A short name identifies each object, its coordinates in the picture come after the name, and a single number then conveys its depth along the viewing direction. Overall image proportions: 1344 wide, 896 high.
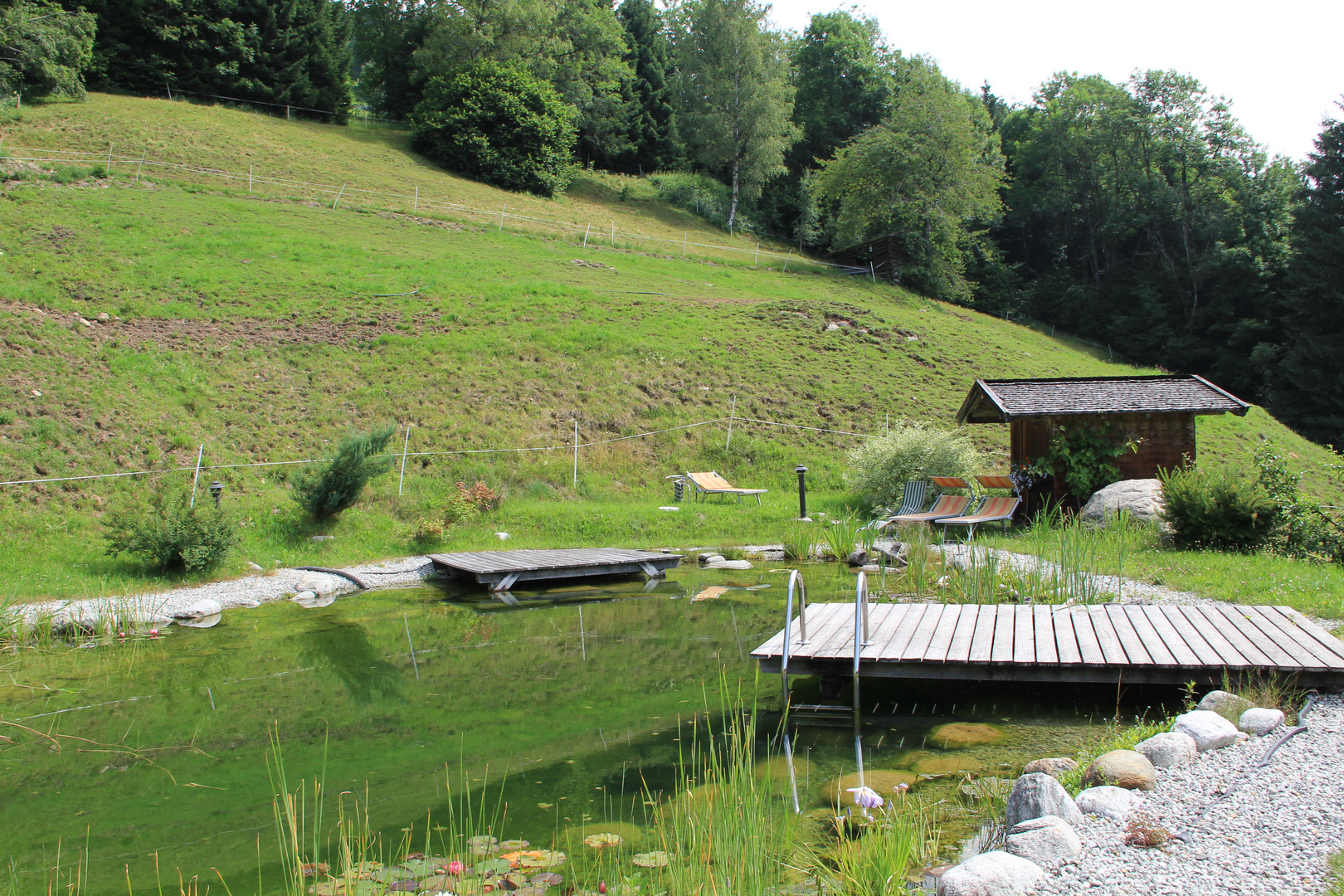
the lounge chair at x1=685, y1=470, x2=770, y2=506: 15.48
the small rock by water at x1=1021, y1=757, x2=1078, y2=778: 4.27
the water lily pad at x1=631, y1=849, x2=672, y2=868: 3.54
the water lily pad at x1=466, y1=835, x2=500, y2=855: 3.72
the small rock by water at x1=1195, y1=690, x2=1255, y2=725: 4.74
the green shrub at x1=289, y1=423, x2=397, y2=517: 12.20
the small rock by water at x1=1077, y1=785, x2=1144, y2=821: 3.57
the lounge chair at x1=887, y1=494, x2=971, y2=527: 13.20
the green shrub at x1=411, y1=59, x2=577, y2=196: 37.50
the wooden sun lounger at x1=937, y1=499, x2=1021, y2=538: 12.55
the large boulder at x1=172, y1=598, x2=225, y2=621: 9.13
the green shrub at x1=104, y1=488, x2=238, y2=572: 10.10
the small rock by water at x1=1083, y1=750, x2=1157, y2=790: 3.86
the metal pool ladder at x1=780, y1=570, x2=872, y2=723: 5.27
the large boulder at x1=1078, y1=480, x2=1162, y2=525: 11.89
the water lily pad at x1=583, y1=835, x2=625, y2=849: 3.84
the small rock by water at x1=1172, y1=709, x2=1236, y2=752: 4.33
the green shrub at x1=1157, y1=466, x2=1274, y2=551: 9.91
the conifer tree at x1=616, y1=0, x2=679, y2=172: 49.38
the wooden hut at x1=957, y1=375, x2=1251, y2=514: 13.64
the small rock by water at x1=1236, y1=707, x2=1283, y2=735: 4.48
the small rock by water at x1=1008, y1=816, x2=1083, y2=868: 3.21
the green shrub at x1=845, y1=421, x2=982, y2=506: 15.26
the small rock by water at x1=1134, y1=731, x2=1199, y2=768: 4.14
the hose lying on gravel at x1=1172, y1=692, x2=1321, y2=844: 3.30
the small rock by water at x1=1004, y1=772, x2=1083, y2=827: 3.53
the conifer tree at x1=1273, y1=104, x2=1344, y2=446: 29.41
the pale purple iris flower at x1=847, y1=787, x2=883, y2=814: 3.49
